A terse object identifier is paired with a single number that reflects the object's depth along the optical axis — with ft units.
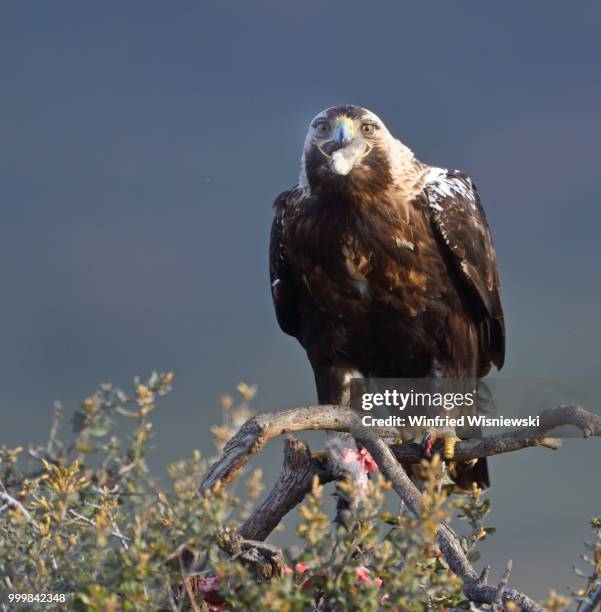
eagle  39.73
